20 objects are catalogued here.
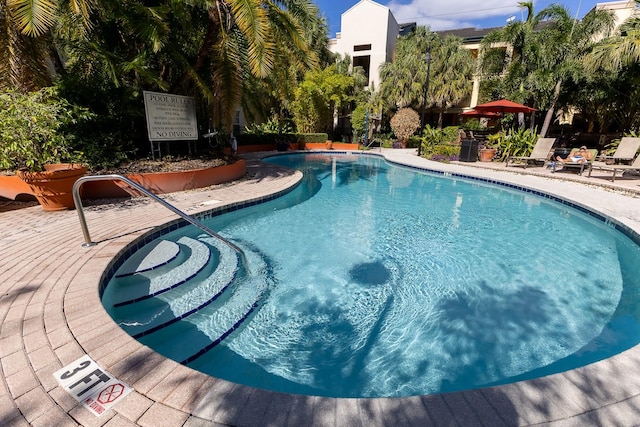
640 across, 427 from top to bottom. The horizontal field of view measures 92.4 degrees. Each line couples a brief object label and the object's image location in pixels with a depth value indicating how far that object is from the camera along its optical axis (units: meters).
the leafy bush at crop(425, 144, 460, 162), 16.12
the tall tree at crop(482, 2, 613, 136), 15.44
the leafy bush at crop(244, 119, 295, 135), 21.33
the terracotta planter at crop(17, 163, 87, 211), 5.79
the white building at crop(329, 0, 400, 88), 27.52
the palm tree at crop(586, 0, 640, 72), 11.23
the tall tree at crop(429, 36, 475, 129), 23.94
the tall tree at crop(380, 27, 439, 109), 23.80
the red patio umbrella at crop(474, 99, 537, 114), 14.24
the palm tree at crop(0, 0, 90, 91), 5.44
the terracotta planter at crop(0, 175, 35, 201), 6.73
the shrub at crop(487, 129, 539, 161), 14.40
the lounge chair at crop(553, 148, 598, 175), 11.20
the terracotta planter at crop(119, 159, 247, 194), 7.85
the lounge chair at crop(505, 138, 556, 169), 13.01
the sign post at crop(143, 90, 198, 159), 8.65
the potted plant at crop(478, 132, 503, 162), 15.22
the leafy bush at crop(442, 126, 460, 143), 18.22
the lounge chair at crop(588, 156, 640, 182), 9.54
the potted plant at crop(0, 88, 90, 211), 5.56
